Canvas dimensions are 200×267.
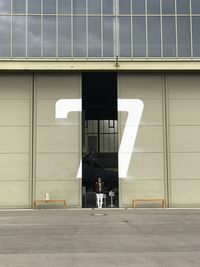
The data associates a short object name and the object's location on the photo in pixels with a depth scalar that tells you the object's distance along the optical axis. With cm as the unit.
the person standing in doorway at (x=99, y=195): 2608
